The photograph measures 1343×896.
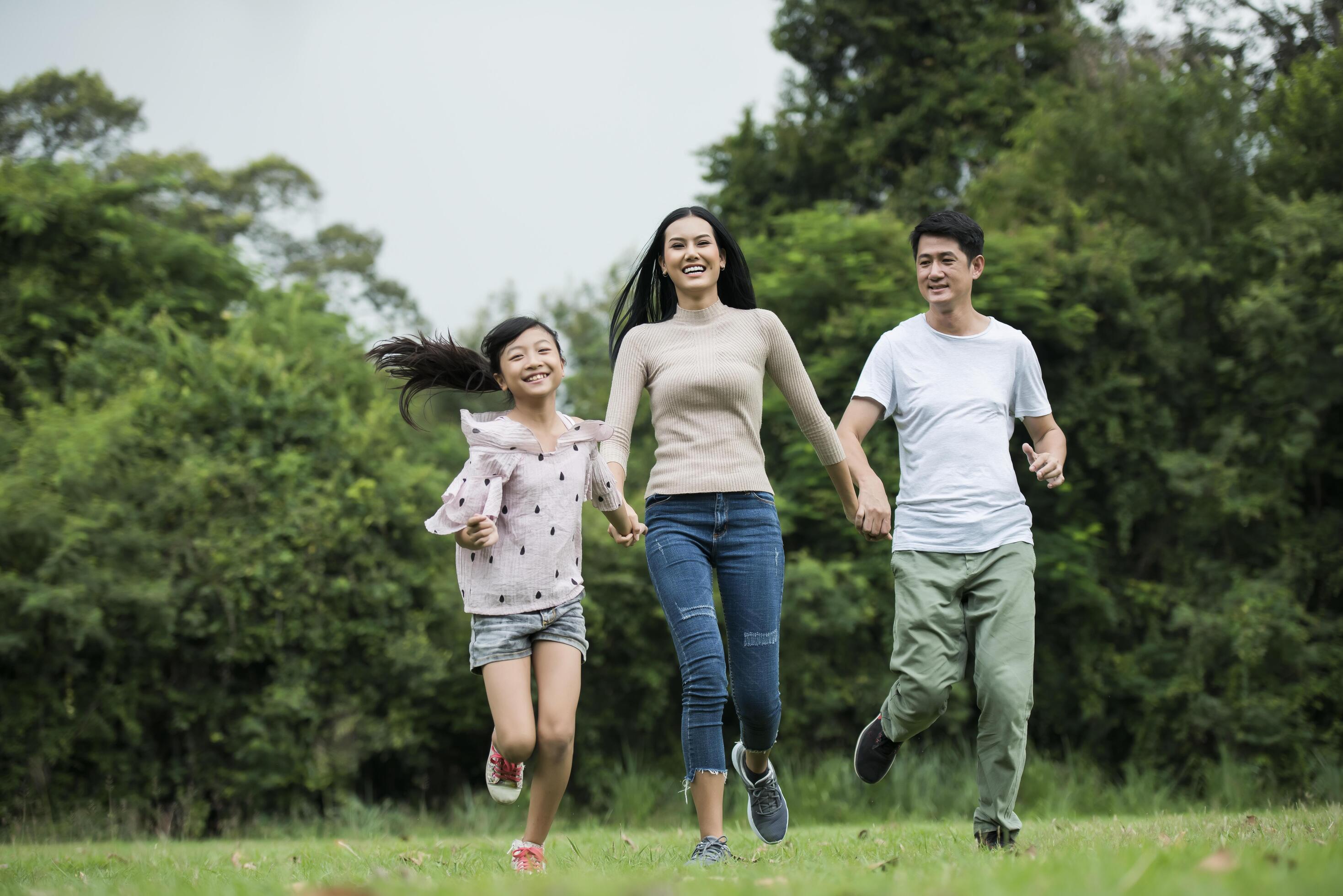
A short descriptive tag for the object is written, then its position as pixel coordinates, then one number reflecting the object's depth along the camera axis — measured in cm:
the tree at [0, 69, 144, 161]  2361
